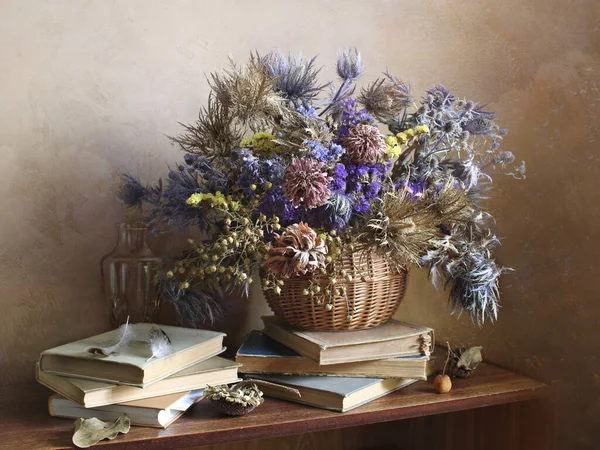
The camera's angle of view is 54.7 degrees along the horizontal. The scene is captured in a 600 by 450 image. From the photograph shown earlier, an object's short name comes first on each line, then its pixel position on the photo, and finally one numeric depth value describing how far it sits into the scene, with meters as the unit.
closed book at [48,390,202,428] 0.83
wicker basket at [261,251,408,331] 0.96
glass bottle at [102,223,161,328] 1.08
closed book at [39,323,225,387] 0.84
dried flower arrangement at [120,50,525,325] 0.90
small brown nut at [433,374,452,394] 1.01
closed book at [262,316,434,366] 0.95
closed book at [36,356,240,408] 0.82
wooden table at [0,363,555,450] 0.81
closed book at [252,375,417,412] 0.91
